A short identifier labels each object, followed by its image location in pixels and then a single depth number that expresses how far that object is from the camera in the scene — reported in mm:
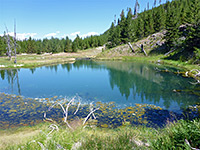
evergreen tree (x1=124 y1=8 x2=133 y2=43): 76188
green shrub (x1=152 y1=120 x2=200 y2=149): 4539
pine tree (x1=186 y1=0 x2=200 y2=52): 34353
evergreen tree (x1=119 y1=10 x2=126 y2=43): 79425
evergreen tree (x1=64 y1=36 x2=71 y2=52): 107838
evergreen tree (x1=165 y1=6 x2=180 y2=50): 51188
